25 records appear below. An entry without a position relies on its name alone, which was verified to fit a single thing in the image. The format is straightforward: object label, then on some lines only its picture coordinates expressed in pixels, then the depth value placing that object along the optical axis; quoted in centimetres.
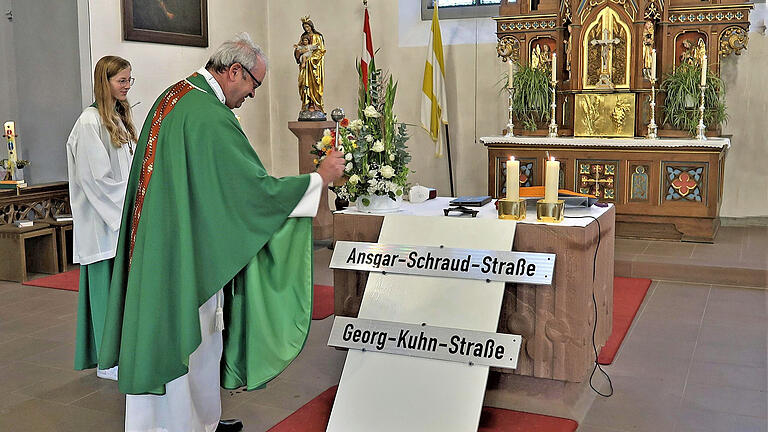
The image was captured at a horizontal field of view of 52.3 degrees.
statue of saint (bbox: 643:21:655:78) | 799
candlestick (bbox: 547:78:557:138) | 841
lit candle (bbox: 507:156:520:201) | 392
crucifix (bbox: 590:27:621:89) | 812
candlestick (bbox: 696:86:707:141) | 770
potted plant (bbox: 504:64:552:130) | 843
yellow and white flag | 932
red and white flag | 962
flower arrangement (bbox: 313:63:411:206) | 409
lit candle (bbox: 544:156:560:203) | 385
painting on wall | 877
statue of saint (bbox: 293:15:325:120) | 902
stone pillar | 880
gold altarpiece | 791
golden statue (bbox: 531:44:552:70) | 855
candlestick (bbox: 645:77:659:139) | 795
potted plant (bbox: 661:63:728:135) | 786
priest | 321
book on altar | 433
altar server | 422
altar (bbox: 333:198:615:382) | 378
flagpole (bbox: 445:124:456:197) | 982
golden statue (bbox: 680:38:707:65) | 796
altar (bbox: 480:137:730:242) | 755
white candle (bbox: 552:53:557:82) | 819
